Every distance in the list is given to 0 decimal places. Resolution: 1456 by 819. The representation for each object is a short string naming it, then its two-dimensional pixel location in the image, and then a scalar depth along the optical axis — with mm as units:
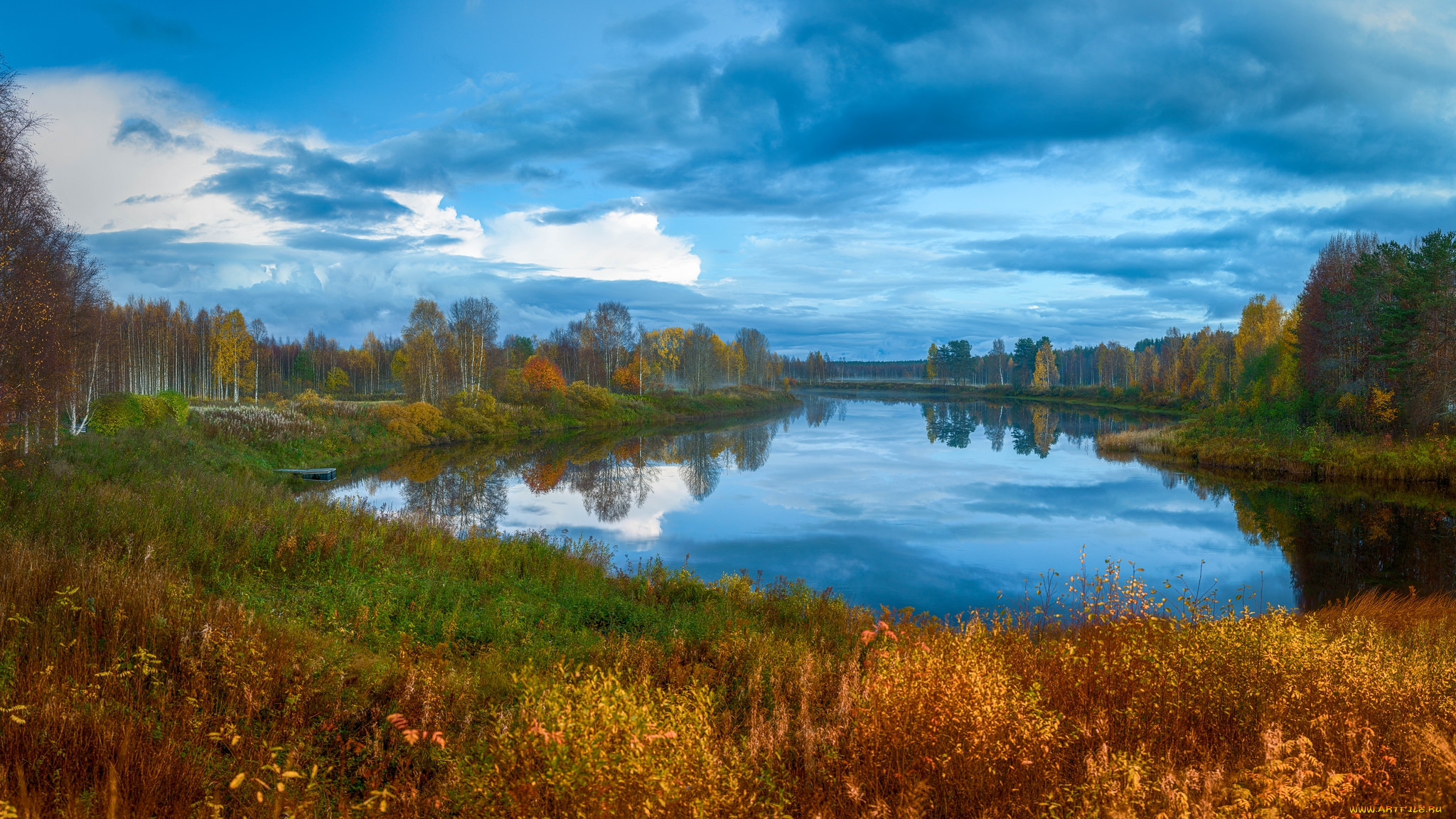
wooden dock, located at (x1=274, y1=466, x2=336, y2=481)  28266
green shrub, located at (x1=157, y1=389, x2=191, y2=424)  32156
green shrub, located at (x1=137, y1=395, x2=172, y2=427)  29500
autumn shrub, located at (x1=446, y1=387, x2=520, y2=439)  46375
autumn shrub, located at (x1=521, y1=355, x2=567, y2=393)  57969
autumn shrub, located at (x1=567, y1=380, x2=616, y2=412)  58375
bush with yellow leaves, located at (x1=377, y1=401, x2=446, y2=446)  40750
